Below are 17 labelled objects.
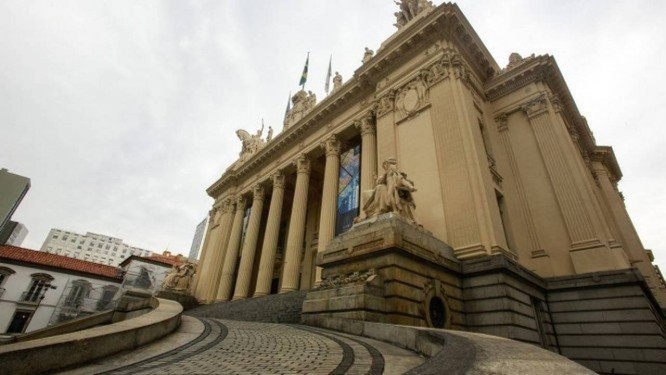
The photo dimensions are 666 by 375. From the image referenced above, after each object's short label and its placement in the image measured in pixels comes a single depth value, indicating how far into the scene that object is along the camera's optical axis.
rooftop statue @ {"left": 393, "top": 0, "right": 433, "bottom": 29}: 16.51
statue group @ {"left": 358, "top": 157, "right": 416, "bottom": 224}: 9.55
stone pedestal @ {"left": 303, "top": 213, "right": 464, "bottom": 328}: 7.39
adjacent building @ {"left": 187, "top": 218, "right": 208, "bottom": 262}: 72.71
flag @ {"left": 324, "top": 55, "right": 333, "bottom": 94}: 25.95
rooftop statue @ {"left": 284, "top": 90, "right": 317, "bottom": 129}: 24.20
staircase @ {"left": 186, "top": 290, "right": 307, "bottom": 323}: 10.51
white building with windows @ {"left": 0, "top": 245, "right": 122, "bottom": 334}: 24.53
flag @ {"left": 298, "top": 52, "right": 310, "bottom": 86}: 27.54
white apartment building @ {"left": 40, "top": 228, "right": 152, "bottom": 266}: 91.06
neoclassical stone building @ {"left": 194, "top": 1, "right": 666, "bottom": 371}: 10.74
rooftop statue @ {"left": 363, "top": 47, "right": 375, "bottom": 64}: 18.88
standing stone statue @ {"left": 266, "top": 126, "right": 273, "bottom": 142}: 28.53
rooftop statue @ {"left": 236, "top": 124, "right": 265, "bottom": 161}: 29.09
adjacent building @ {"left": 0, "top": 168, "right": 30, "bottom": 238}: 28.08
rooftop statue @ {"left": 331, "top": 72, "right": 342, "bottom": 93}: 21.42
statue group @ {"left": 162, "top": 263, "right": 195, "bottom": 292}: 22.67
